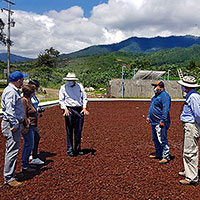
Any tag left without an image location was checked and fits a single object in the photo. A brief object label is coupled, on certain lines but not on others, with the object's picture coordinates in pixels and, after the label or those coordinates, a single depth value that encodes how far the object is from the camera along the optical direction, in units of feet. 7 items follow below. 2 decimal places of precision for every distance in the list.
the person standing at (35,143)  14.71
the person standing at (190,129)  11.60
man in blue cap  11.09
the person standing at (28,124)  13.07
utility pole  79.05
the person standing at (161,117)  14.48
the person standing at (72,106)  15.99
